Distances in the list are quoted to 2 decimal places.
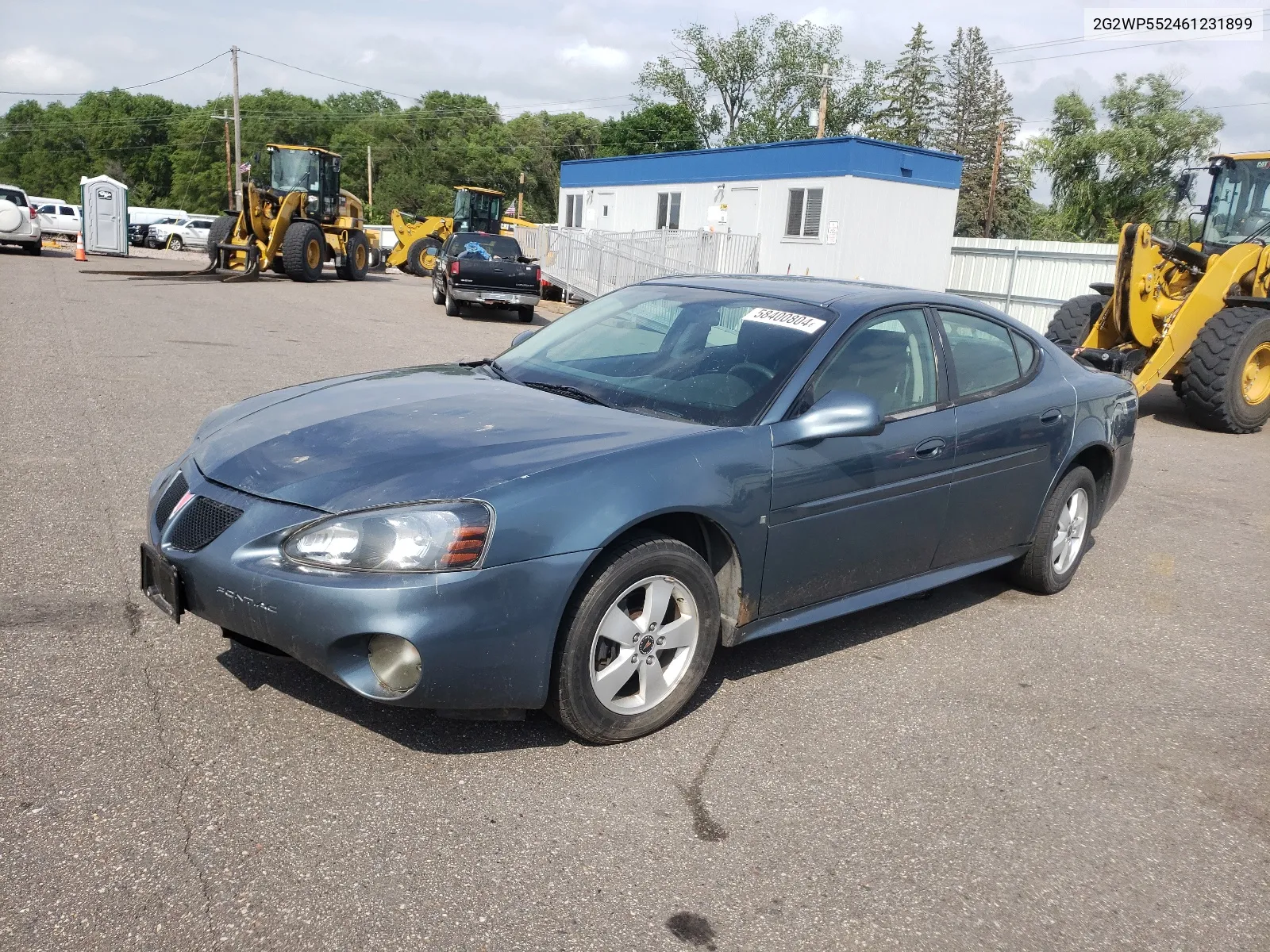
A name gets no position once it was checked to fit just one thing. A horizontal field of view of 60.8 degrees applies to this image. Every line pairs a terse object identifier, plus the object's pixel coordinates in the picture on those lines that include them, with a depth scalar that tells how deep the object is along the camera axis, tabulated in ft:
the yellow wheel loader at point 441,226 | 107.34
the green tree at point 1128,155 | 150.71
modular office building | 79.92
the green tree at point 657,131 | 244.01
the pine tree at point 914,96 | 203.00
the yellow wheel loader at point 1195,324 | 36.42
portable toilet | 115.34
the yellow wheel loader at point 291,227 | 83.46
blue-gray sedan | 10.28
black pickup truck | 67.36
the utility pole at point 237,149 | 137.60
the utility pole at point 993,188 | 164.29
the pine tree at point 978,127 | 190.46
